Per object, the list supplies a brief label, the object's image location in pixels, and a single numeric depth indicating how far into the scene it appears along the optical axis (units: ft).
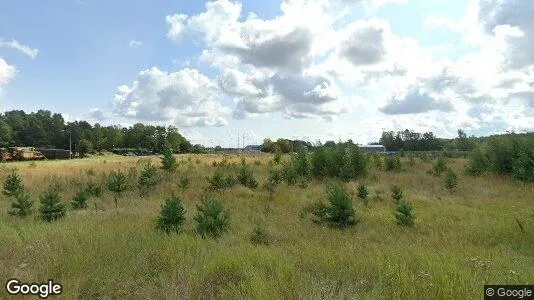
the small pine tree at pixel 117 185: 73.87
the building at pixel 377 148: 392.51
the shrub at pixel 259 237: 32.78
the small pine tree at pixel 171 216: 35.96
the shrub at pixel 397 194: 59.93
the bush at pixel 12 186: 69.98
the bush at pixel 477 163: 111.04
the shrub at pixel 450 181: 83.41
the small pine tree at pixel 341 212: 44.70
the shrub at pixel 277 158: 134.97
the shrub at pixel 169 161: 102.58
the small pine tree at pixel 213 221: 35.47
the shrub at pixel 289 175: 88.74
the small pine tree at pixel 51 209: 42.88
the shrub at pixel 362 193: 67.41
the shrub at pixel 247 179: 81.87
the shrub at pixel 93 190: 70.79
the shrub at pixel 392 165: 117.60
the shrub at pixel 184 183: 80.46
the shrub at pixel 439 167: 107.67
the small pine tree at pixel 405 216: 43.47
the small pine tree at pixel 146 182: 80.78
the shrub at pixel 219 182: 78.07
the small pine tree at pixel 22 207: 46.65
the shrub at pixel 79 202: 55.83
